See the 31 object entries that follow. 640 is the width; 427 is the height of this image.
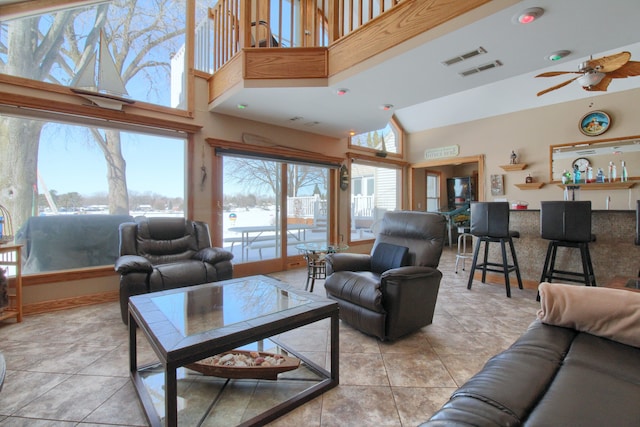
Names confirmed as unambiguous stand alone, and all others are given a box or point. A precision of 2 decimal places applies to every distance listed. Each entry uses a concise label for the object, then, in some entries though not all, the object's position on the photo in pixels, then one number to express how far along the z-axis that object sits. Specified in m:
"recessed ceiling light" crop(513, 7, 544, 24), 1.99
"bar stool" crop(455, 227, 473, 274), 4.67
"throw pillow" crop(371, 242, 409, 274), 2.71
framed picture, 5.69
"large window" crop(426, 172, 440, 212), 7.89
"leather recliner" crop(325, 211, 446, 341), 2.27
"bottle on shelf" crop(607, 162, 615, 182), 4.57
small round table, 3.28
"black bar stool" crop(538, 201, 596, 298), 3.17
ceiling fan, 2.61
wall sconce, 5.59
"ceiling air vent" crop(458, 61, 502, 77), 2.74
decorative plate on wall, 4.61
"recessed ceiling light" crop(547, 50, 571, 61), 2.53
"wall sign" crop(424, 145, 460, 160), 6.37
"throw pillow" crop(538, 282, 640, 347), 1.16
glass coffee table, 1.36
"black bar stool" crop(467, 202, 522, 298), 3.65
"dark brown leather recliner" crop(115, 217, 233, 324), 2.60
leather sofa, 0.79
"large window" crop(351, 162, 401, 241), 6.16
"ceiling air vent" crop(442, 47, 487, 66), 2.52
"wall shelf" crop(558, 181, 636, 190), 4.43
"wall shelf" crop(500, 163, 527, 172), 5.36
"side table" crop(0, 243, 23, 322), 2.67
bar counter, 3.29
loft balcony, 2.56
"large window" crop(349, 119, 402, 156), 6.11
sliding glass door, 4.46
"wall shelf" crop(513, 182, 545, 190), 5.20
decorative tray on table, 1.72
